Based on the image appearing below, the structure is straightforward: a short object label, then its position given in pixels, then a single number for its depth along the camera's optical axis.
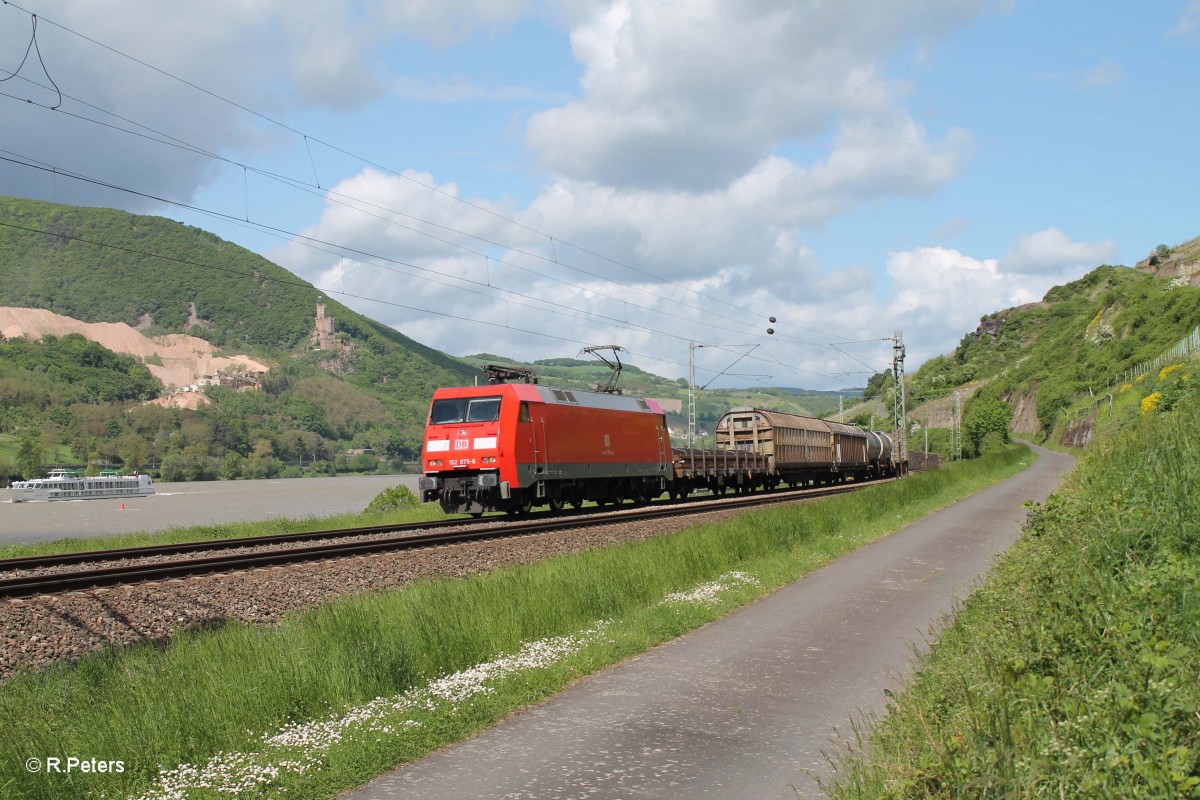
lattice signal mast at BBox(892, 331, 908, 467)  59.81
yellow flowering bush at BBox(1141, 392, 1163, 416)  18.70
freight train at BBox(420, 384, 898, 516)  25.62
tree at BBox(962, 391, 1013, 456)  102.56
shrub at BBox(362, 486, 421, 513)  36.38
